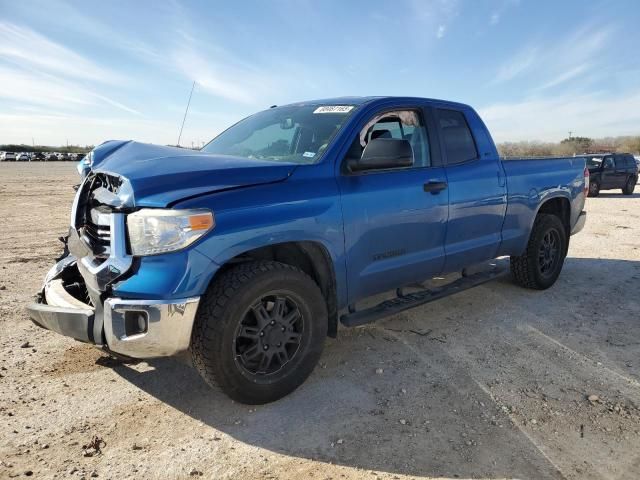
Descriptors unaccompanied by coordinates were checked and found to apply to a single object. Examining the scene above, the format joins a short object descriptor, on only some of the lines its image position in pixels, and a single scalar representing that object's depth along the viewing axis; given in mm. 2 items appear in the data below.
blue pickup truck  2459
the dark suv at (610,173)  17312
